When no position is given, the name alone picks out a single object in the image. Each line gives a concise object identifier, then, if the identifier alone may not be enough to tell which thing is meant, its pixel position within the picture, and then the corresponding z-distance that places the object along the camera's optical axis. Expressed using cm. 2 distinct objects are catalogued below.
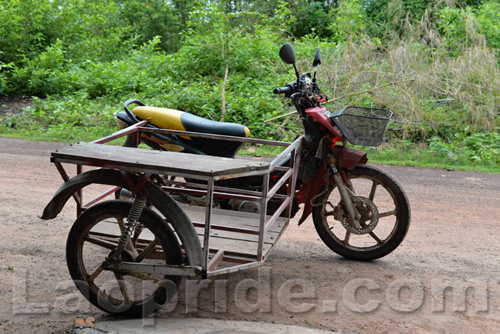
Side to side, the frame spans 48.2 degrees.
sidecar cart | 295
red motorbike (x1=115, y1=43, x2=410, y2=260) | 413
